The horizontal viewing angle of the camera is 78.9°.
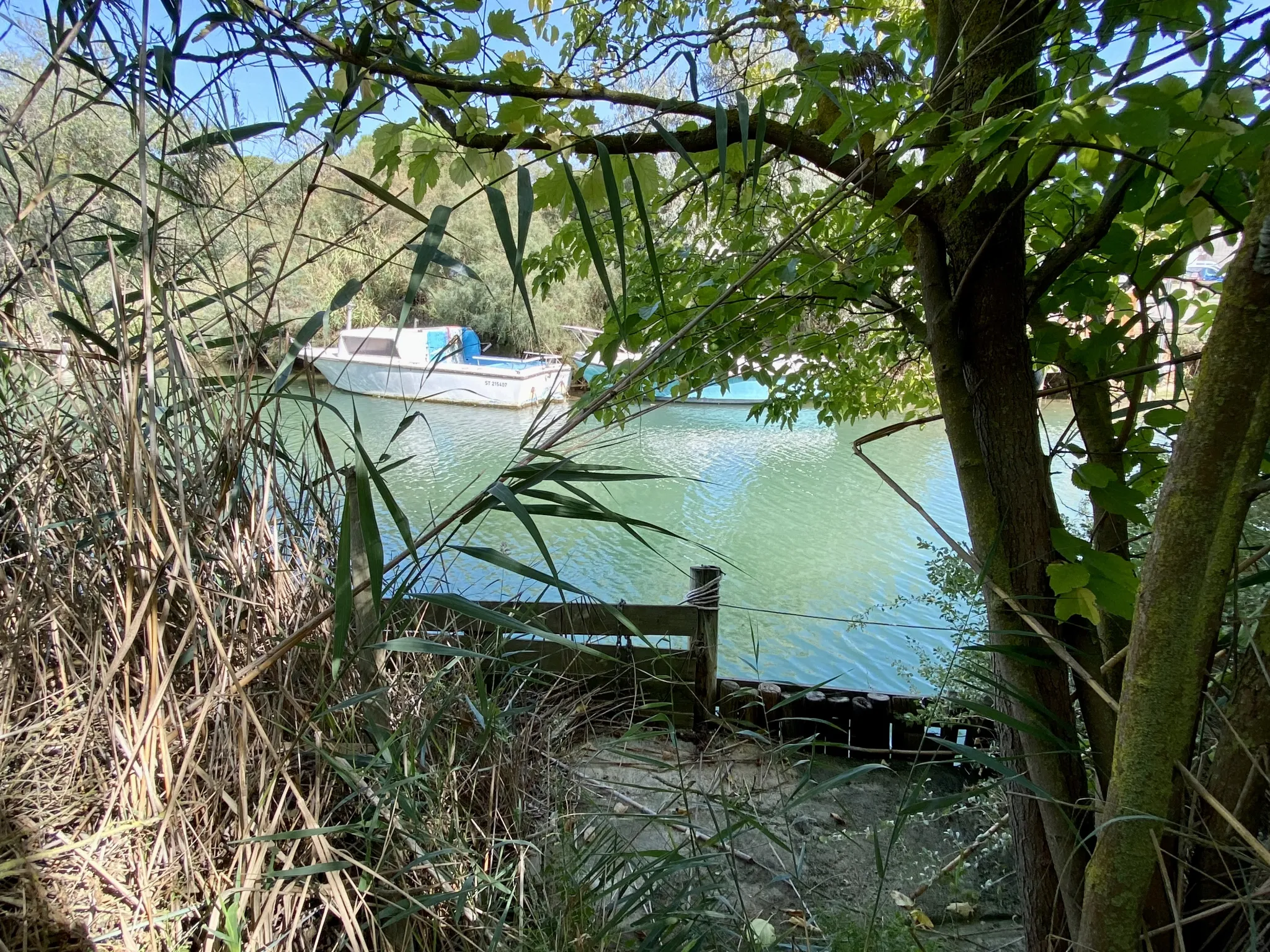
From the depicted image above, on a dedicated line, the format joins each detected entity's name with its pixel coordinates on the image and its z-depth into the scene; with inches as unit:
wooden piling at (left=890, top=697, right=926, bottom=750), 147.4
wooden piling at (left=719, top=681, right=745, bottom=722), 156.6
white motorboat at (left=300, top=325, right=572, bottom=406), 539.5
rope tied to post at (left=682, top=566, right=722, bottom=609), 150.4
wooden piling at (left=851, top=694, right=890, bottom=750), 151.9
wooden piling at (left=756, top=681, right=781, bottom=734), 147.0
